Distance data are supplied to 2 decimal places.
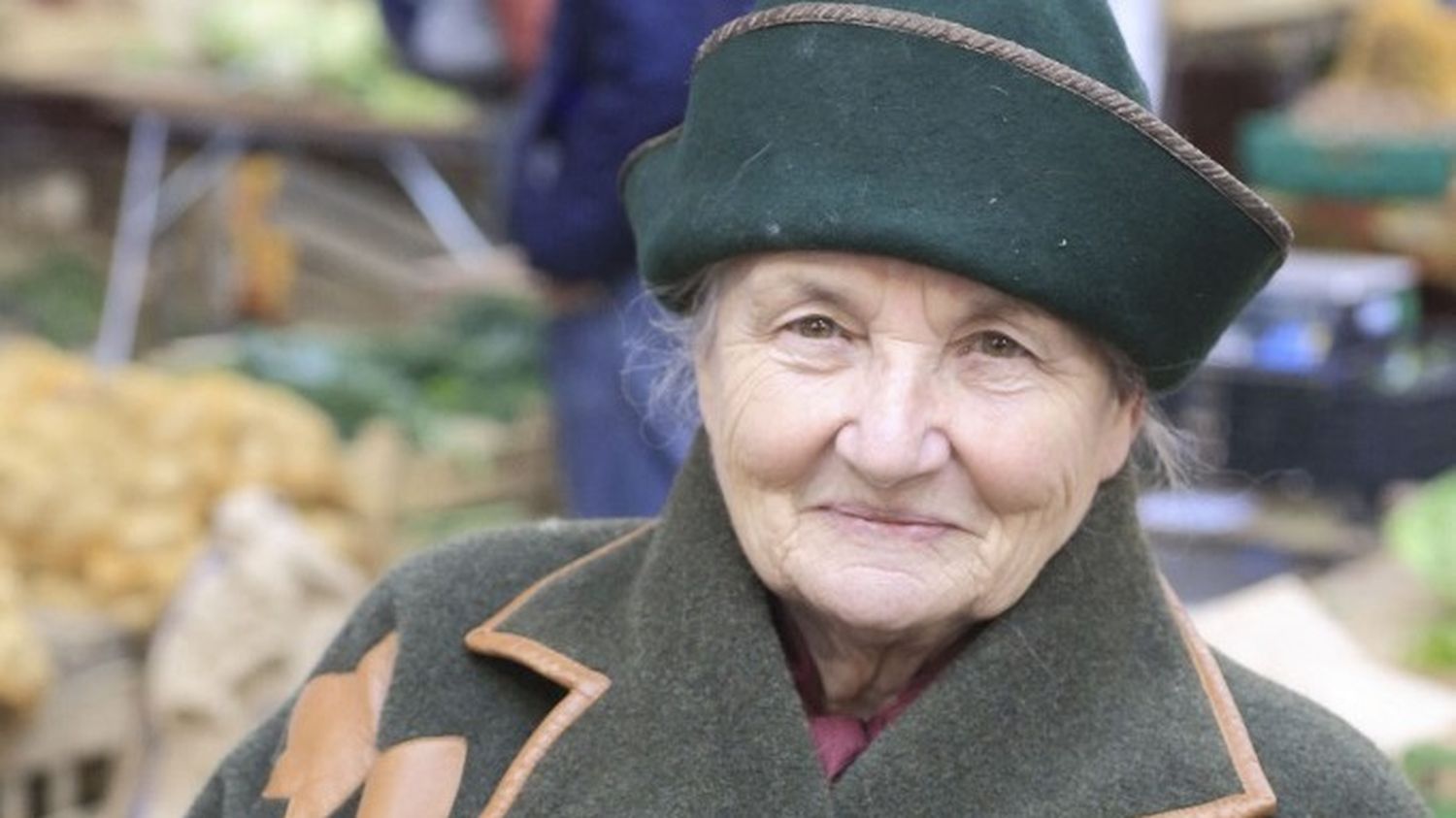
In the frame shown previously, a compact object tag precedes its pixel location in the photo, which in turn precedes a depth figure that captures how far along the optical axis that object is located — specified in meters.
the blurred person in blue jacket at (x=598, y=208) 7.99
